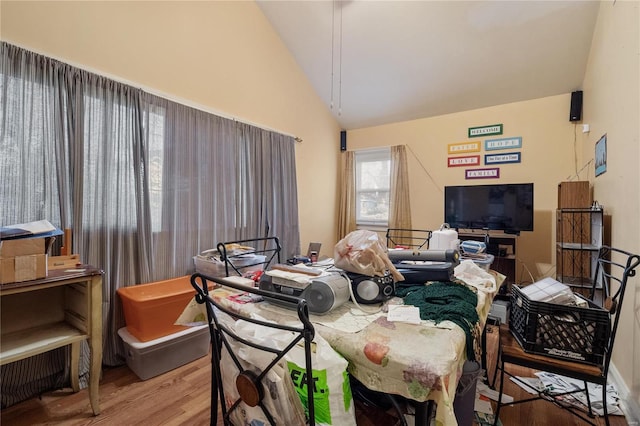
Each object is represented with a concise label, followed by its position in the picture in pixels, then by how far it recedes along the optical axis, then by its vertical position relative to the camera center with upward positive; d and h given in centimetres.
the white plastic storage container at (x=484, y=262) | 188 -33
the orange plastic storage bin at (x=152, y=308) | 188 -66
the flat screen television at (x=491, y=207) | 319 +6
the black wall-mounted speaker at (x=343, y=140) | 472 +116
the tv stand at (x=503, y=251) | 311 -43
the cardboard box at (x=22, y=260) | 129 -24
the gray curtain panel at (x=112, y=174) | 165 +25
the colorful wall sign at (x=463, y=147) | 370 +85
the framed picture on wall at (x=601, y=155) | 217 +46
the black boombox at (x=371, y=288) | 104 -28
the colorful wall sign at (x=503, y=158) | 346 +67
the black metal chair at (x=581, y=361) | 119 -65
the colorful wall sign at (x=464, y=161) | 369 +67
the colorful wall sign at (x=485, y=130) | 356 +103
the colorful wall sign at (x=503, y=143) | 345 +85
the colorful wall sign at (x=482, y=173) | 359 +50
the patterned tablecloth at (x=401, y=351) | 62 -34
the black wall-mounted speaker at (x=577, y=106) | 311 +116
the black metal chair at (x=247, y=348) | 66 -38
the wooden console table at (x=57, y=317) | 137 -62
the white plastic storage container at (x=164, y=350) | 186 -98
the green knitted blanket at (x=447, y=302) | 86 -31
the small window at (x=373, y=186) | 445 +41
